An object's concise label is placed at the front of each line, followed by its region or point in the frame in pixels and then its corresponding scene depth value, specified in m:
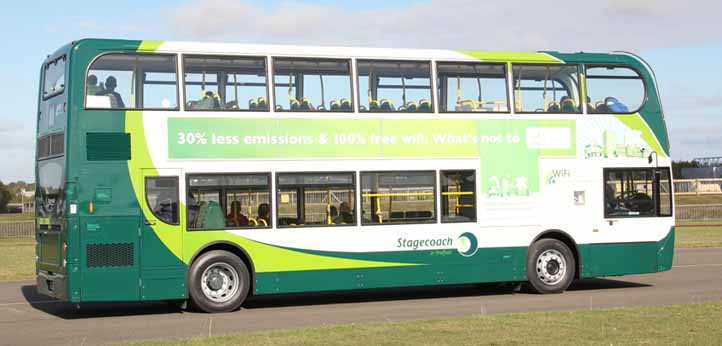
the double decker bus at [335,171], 15.08
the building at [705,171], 82.62
